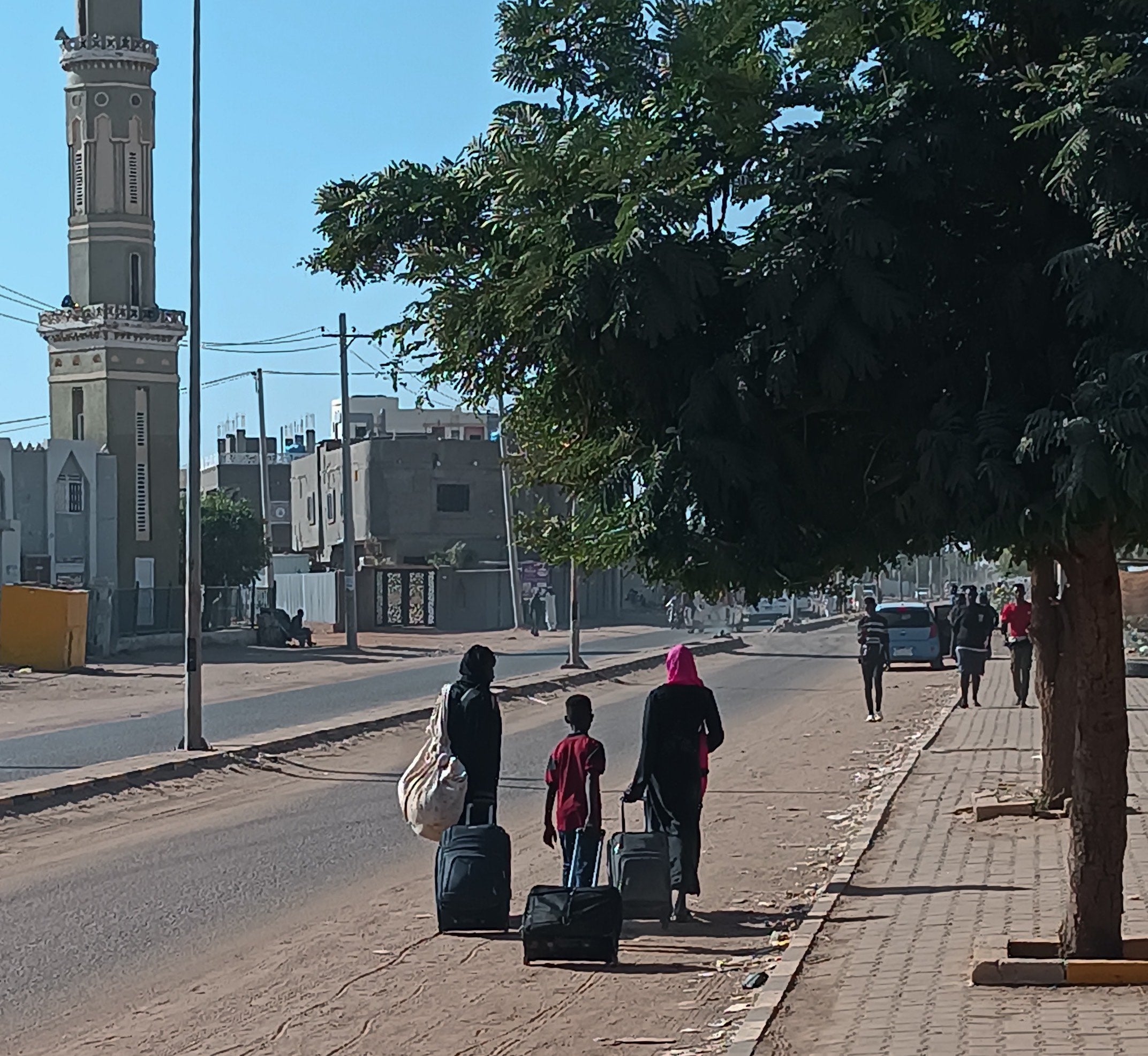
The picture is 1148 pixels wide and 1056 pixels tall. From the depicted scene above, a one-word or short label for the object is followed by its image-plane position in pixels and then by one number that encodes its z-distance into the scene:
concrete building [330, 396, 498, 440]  92.06
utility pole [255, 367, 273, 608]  70.12
